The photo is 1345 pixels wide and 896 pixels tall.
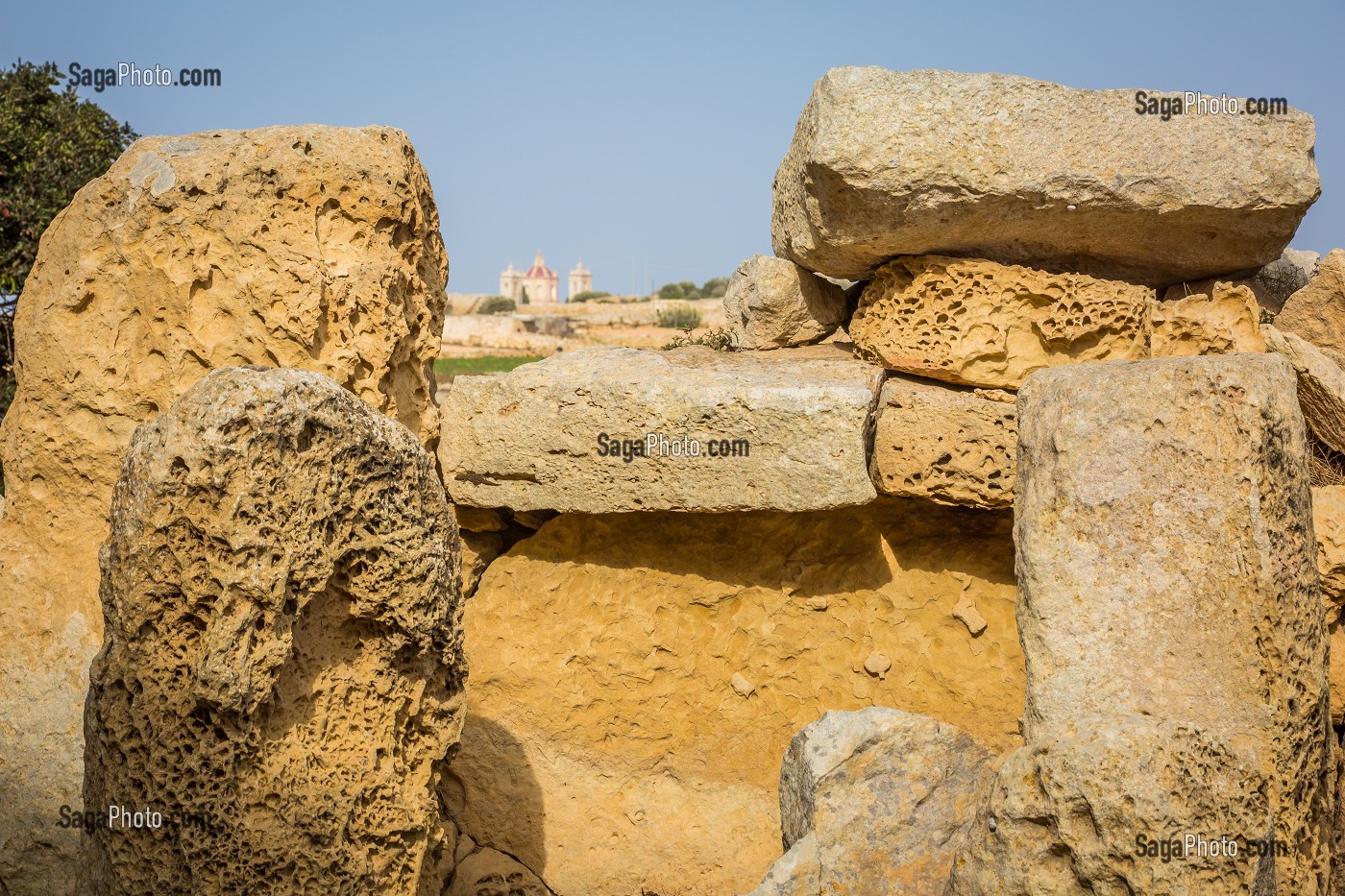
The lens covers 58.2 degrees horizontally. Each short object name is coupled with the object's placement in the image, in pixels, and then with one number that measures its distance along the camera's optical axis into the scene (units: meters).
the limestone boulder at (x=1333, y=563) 4.57
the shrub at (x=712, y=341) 6.30
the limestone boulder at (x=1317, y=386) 4.83
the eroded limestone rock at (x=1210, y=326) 4.89
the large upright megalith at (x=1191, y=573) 3.78
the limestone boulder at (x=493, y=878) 5.09
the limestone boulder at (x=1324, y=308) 5.30
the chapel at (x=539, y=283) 55.78
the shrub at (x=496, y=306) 31.20
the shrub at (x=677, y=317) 18.34
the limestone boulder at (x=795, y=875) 3.81
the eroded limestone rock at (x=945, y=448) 4.83
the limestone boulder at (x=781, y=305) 5.68
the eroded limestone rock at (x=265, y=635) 2.84
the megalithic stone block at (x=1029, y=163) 4.64
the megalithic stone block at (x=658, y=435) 4.62
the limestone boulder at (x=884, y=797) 3.86
